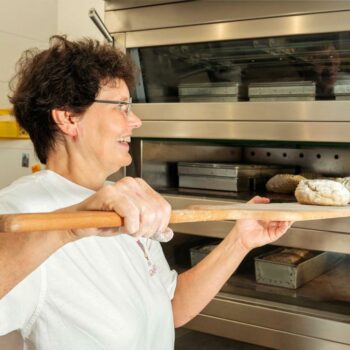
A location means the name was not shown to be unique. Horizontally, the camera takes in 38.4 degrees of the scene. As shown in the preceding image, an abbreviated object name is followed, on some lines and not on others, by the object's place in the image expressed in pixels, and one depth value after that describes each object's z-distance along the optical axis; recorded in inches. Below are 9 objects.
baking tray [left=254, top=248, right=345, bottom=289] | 47.0
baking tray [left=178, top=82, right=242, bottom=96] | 49.2
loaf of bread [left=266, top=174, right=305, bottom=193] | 48.5
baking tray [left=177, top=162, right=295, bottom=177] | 51.8
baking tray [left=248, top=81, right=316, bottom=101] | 45.1
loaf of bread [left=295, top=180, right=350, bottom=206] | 37.5
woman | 33.7
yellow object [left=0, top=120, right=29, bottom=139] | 69.6
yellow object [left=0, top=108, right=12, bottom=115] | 69.8
